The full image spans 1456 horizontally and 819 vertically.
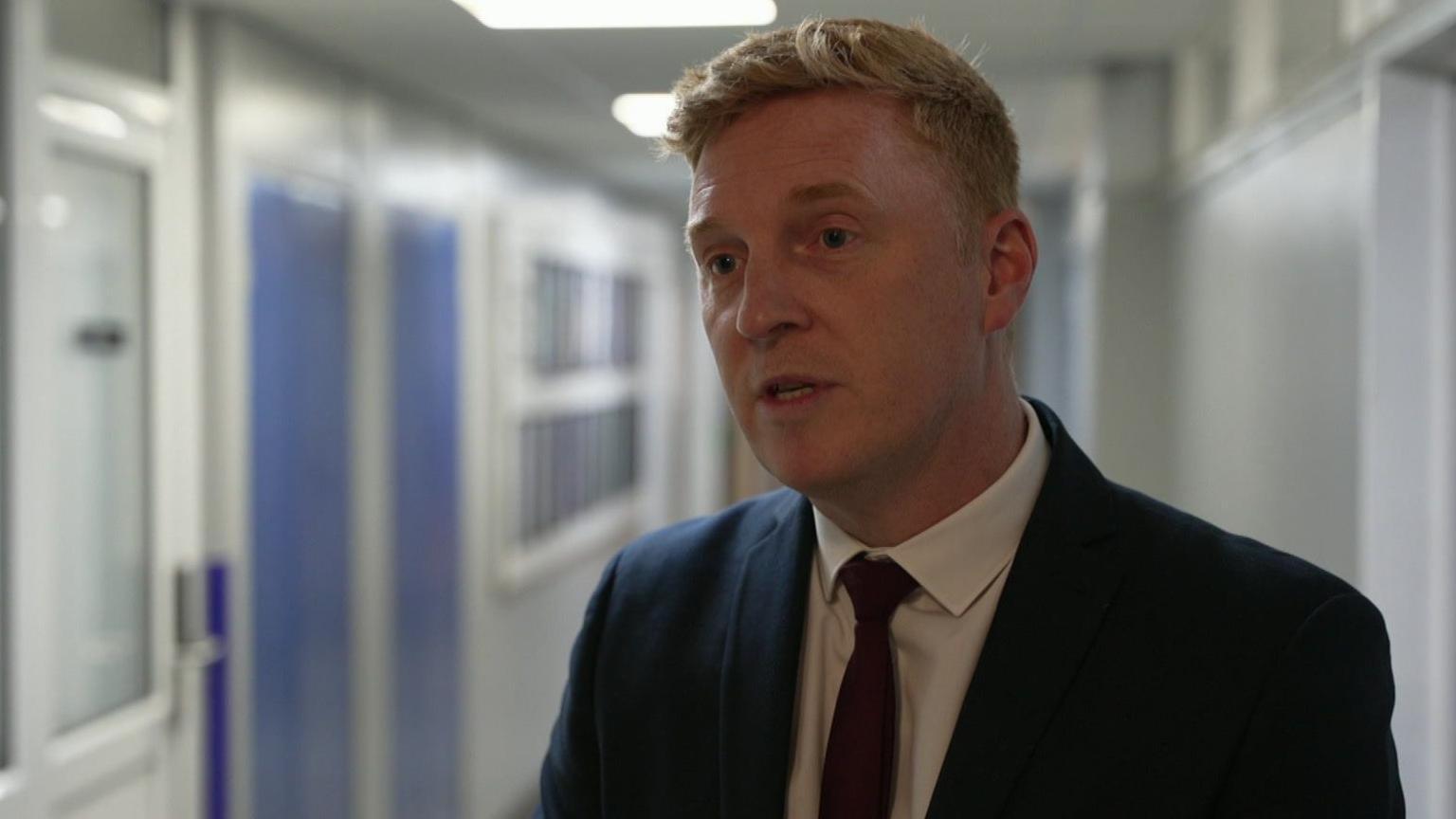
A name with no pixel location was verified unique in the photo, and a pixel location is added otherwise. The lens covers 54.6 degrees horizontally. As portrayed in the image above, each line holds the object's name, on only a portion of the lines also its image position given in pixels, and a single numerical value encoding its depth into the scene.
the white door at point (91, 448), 2.48
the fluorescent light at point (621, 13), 3.01
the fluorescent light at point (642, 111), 4.29
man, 1.06
